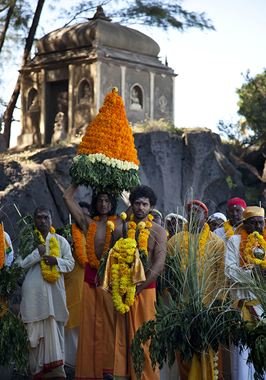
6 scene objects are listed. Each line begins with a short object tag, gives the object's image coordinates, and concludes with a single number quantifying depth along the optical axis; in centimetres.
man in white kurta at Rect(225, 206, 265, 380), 855
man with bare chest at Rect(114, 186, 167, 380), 873
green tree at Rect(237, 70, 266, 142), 2692
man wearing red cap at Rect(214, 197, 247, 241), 1086
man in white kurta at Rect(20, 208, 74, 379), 1026
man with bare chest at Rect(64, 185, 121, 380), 928
